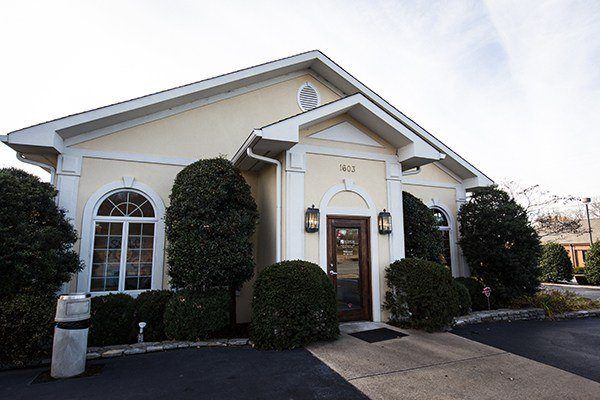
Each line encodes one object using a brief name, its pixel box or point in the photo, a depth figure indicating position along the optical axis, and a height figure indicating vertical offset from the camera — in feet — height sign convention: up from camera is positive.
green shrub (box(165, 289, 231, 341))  18.45 -4.17
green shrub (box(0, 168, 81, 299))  16.26 +0.35
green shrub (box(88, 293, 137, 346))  18.76 -4.59
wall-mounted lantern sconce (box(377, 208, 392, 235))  23.16 +1.49
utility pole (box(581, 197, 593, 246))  58.80 +8.11
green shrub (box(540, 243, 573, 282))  59.06 -3.99
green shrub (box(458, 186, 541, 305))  29.14 -0.29
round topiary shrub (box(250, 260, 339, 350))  17.07 -3.55
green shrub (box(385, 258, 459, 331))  20.48 -3.46
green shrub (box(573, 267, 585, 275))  63.20 -5.68
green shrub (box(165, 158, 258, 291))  19.19 +0.88
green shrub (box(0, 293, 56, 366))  15.21 -4.06
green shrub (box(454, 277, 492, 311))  29.07 -4.86
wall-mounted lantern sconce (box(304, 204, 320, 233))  21.06 +1.57
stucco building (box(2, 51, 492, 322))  21.54 +4.95
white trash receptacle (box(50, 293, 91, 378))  14.07 -4.15
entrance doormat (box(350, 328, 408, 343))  18.65 -5.56
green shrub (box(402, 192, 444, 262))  27.20 +0.97
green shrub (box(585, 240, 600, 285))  50.57 -3.55
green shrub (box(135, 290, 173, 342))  19.85 -4.40
